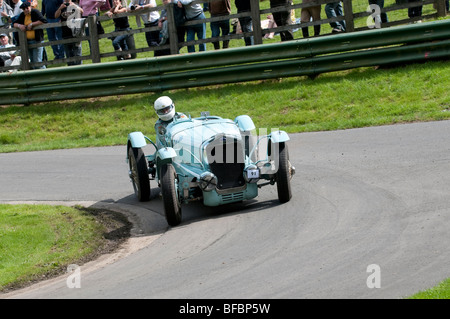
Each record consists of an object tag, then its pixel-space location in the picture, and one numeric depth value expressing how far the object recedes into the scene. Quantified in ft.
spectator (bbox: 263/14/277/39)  67.51
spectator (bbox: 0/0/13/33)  70.54
